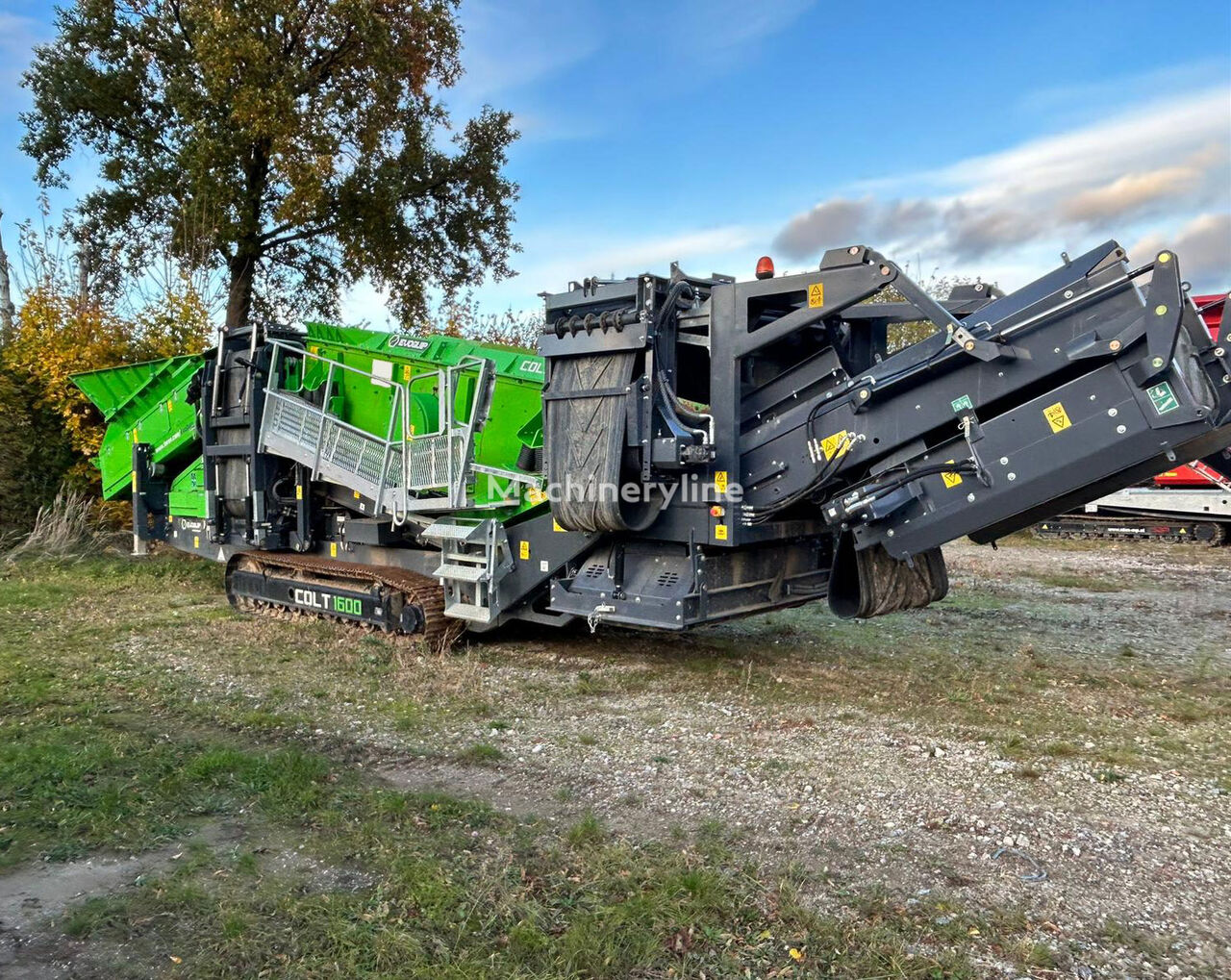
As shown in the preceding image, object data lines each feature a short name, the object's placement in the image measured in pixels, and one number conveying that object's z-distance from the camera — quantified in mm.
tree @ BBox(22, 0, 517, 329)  15516
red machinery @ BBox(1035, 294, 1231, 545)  13305
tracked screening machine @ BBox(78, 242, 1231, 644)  4594
